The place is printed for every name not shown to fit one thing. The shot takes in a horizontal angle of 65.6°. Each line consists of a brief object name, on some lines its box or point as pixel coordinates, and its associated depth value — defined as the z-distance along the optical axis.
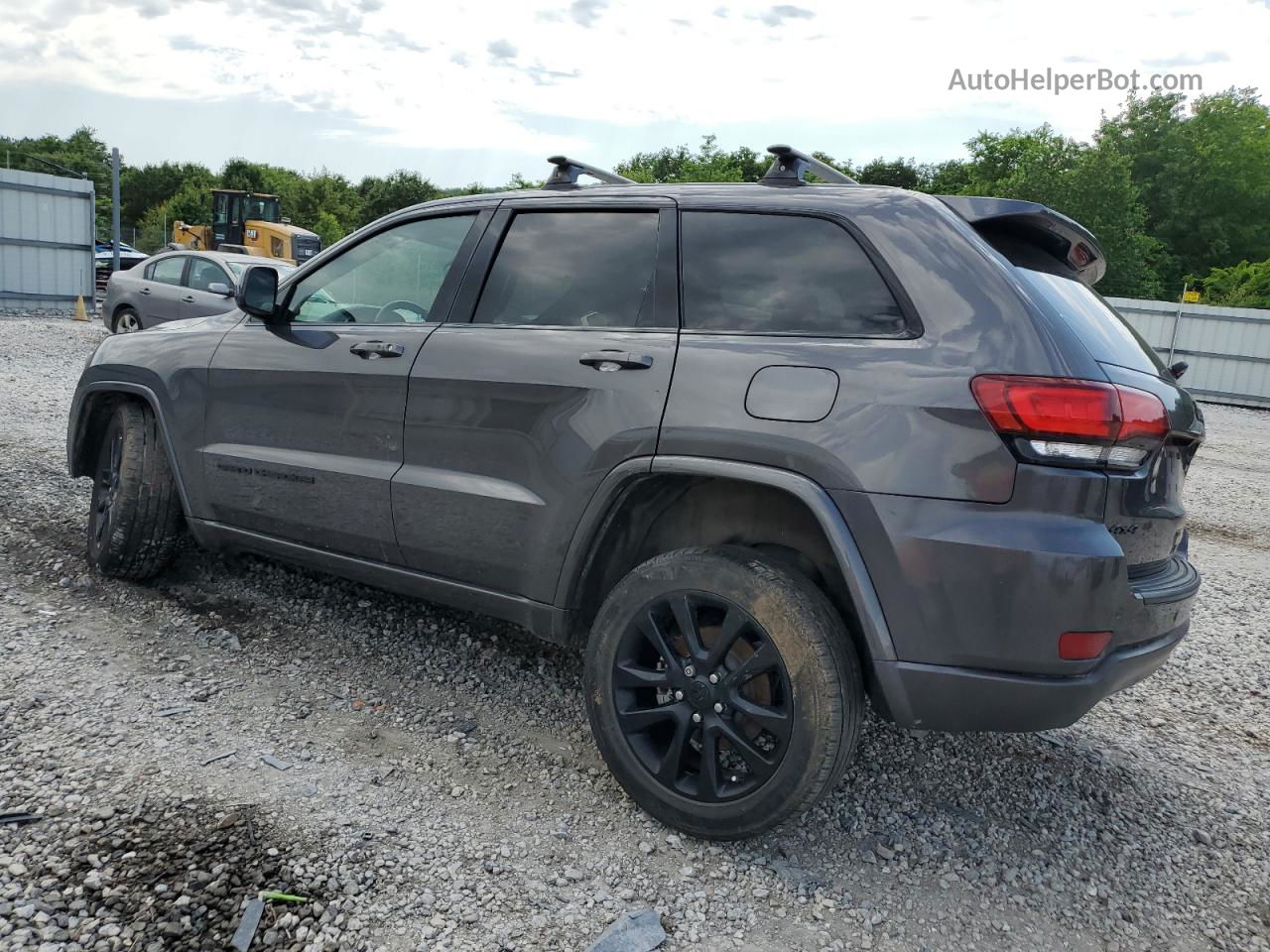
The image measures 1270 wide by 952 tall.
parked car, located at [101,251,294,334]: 12.95
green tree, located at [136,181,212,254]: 48.98
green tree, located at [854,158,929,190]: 63.97
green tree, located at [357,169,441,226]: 63.28
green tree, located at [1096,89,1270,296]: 48.50
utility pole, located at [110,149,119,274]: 21.28
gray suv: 2.34
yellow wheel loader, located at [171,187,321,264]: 25.89
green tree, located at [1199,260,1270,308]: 34.28
